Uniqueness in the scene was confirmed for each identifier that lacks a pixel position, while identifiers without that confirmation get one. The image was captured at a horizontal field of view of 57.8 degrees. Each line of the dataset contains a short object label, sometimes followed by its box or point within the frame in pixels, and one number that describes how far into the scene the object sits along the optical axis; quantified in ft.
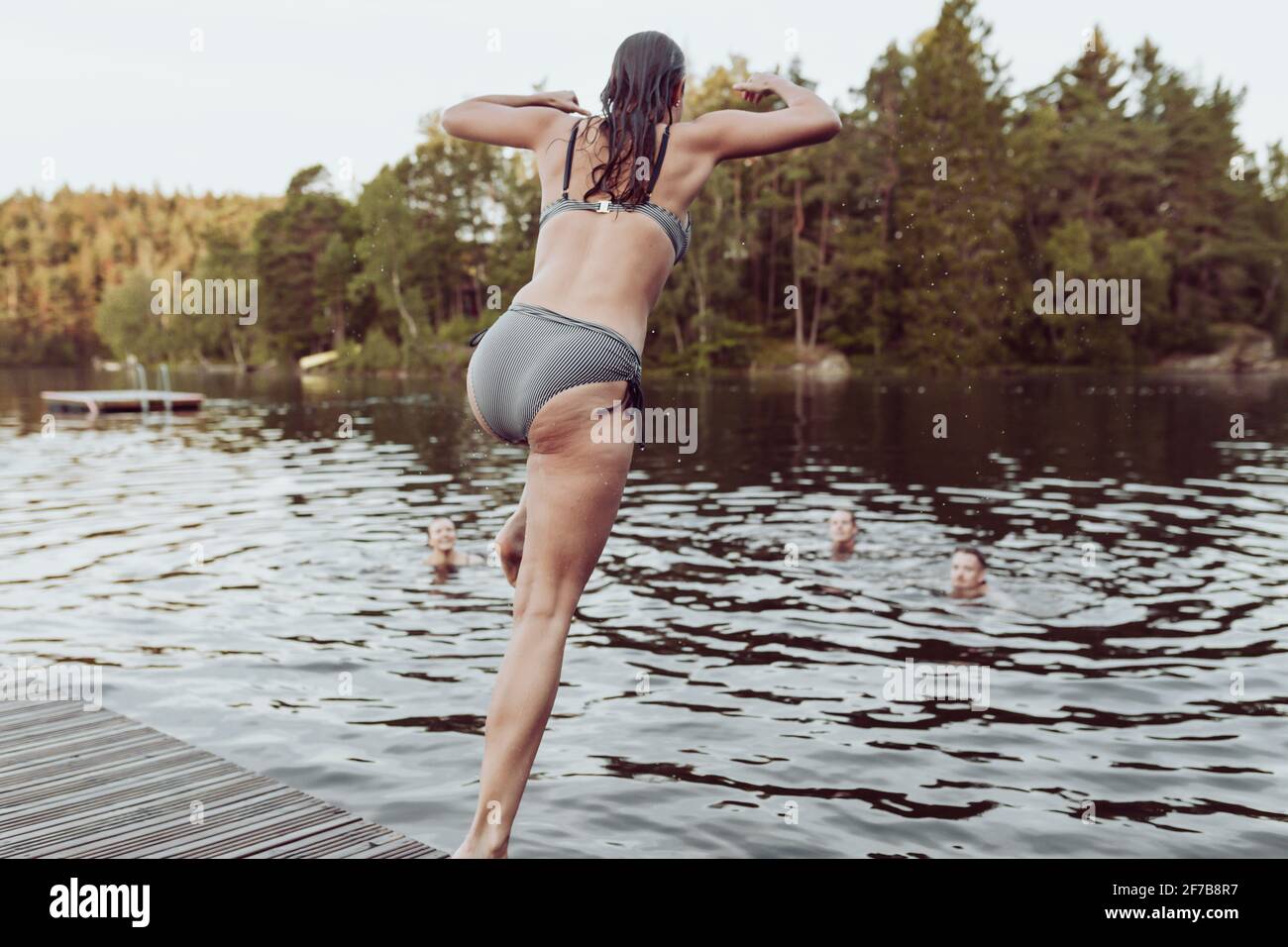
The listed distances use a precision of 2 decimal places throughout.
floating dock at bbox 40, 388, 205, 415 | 135.54
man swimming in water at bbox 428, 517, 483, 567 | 42.09
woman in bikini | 12.44
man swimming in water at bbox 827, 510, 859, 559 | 44.86
